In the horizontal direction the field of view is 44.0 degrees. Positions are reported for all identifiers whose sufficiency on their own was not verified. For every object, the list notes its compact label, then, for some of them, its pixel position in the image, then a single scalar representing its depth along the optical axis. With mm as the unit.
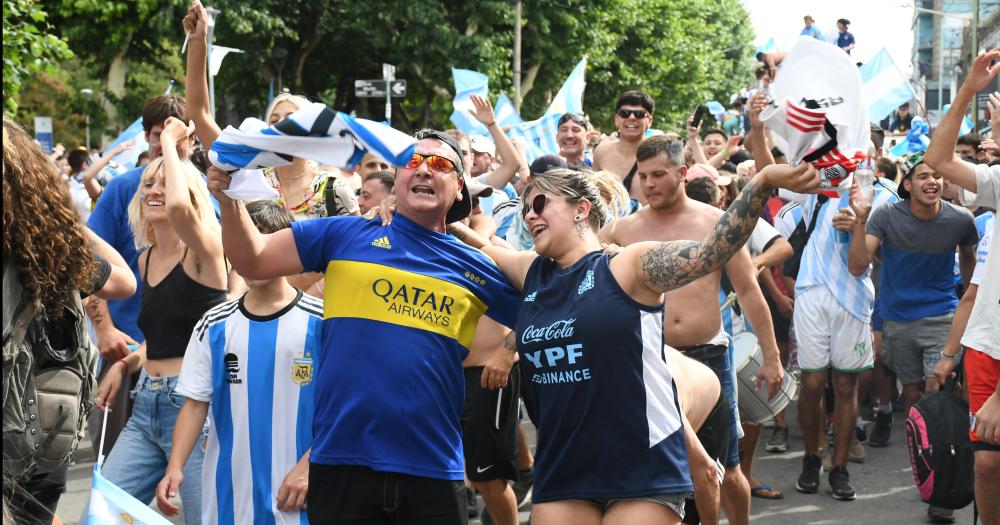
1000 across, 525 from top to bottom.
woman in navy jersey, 4281
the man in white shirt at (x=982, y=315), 5492
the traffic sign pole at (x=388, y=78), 20114
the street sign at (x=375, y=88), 19938
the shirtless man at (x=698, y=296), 6316
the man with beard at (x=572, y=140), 10398
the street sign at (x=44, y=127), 31016
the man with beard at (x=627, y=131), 9445
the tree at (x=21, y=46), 15984
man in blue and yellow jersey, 4133
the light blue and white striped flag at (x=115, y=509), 3793
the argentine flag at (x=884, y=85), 13914
